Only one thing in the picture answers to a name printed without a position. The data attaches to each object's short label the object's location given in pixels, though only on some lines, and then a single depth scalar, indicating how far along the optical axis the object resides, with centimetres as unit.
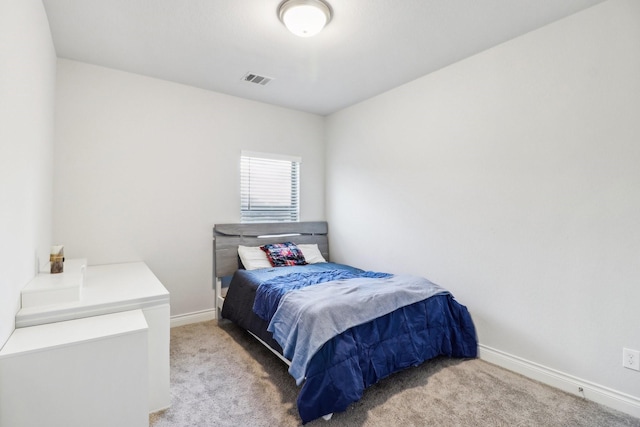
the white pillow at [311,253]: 379
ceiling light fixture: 196
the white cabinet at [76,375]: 131
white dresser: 163
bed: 183
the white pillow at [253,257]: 336
